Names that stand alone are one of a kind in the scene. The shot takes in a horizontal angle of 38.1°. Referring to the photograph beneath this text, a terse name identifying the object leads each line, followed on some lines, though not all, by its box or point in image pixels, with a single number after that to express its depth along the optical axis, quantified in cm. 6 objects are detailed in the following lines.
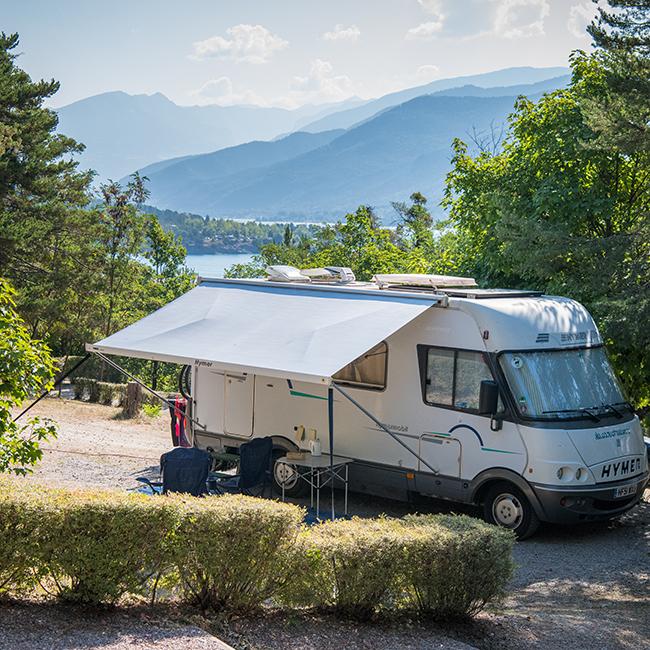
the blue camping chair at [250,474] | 1070
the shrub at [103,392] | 2517
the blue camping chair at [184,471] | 991
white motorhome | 975
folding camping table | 1069
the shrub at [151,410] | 2130
